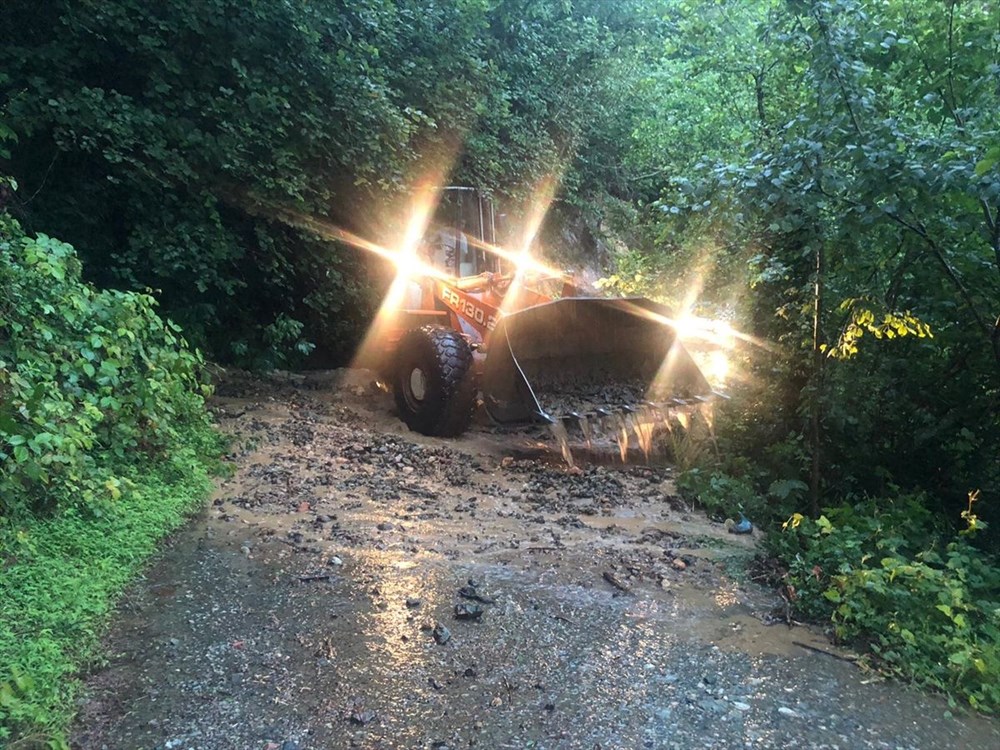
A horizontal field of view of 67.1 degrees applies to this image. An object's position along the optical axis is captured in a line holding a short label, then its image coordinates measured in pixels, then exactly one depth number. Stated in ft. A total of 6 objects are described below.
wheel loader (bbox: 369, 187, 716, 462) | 23.49
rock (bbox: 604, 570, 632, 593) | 13.42
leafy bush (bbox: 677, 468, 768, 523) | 18.89
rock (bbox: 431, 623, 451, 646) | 11.09
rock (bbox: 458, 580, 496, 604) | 12.43
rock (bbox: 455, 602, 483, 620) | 11.75
